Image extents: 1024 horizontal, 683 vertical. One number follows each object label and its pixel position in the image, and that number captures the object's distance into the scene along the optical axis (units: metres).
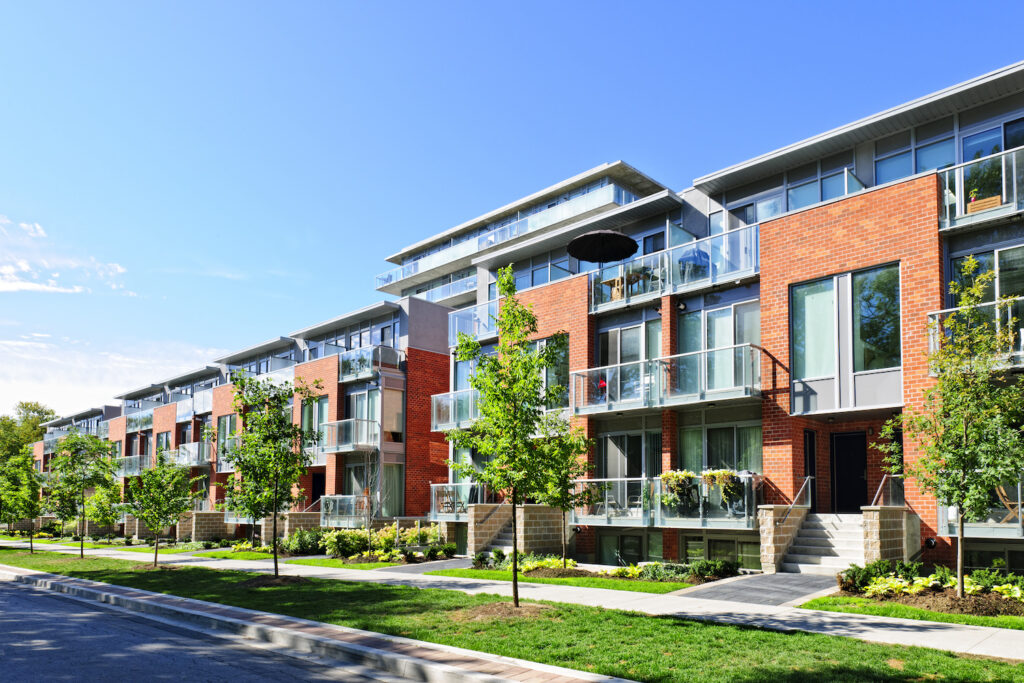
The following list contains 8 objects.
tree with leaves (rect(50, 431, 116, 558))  31.14
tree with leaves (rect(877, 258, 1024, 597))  12.54
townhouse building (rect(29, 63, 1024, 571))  16.78
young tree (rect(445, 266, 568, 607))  13.37
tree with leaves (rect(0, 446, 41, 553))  37.00
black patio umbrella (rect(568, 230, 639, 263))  22.86
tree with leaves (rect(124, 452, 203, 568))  25.58
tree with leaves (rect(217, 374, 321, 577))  19.69
